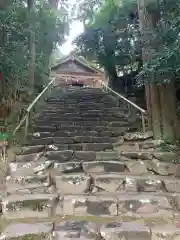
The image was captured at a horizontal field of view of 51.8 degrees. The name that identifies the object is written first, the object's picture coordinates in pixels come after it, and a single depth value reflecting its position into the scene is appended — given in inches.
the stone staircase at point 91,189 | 72.9
